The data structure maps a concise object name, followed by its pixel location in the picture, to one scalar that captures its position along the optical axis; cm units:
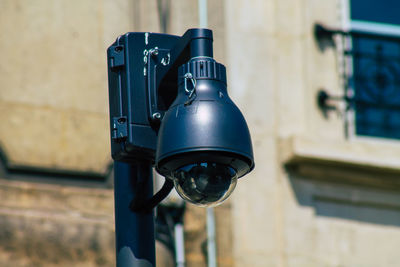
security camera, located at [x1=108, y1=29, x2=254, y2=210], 581
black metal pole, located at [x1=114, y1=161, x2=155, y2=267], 628
